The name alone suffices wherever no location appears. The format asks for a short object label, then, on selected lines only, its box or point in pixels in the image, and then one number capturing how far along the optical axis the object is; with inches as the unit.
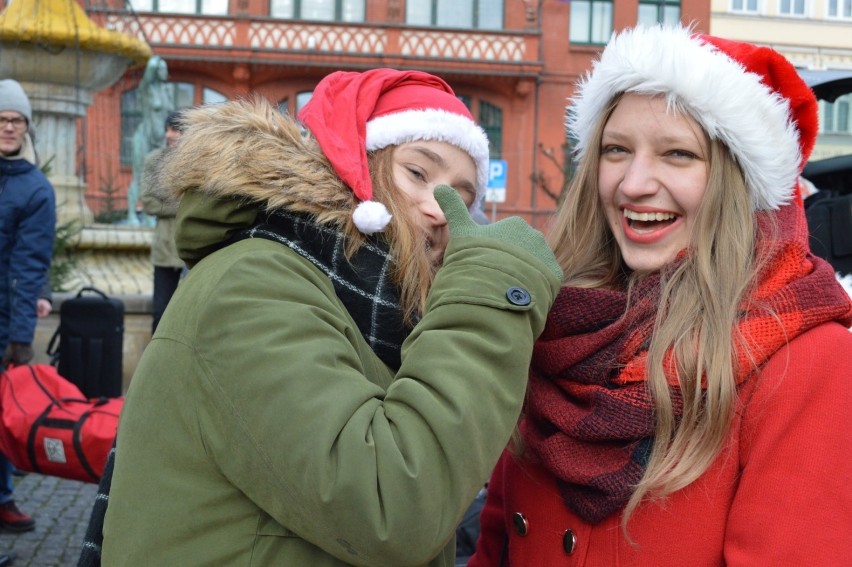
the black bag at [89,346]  224.1
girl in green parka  57.5
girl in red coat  60.7
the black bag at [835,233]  135.0
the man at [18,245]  196.9
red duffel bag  164.7
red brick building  1115.3
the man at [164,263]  273.6
